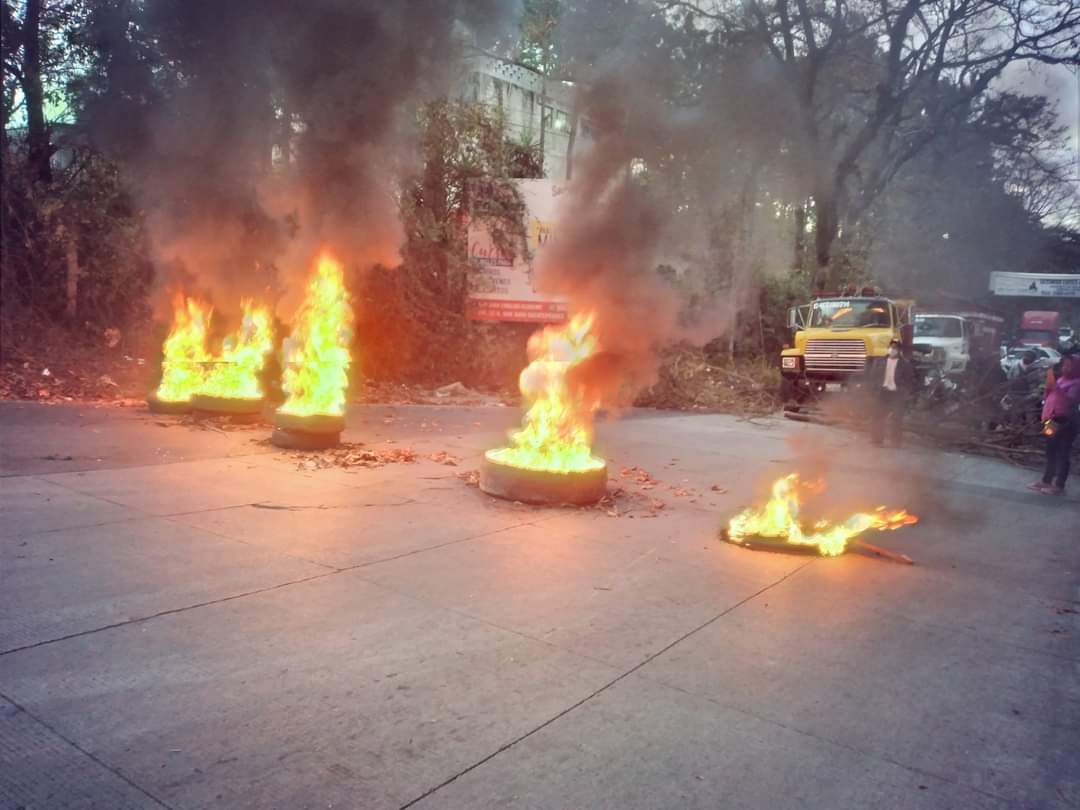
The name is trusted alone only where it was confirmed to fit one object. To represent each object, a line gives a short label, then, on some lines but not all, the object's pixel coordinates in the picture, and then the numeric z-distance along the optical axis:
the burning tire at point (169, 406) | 9.58
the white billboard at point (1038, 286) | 17.39
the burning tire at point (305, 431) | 7.86
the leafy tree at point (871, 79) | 11.79
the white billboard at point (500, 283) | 16.00
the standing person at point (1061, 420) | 8.20
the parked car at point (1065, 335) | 18.03
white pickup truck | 19.14
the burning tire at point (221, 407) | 9.34
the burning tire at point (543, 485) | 6.32
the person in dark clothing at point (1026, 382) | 11.50
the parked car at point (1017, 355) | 17.97
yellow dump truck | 15.17
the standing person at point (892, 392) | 11.26
